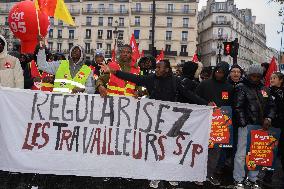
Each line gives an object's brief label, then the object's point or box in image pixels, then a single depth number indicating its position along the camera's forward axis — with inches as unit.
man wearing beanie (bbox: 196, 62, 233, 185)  247.9
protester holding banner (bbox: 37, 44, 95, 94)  243.0
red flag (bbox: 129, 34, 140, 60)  428.5
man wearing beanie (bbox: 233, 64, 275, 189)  237.9
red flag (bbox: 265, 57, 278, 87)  340.2
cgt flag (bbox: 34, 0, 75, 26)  272.1
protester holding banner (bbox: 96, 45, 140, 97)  244.7
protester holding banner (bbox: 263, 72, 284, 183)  246.7
